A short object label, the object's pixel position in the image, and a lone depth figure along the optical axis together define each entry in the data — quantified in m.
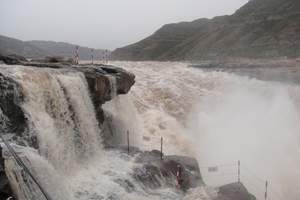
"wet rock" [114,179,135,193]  13.09
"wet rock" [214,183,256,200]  13.71
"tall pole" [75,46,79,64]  23.33
